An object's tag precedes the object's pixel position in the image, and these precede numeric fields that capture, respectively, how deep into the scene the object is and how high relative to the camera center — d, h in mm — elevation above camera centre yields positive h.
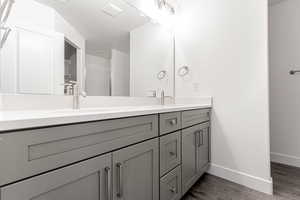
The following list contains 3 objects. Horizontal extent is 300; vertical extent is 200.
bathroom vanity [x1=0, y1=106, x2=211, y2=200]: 485 -237
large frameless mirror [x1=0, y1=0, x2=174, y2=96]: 946 +410
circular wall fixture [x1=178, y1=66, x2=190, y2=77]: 2141 +391
